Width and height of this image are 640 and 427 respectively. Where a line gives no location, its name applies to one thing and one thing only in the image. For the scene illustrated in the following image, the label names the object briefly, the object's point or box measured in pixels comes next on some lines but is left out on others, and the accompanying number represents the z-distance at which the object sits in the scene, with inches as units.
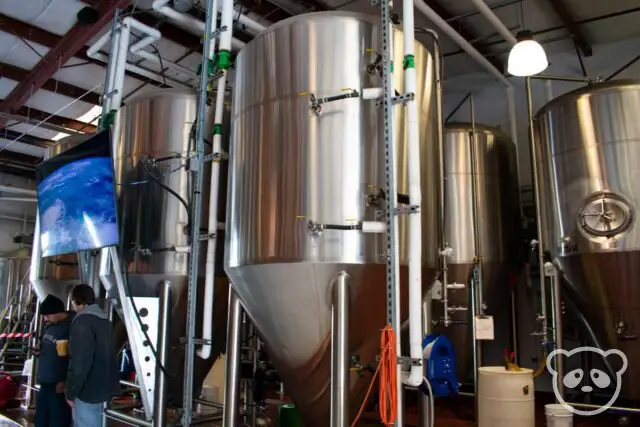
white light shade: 147.8
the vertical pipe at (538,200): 161.2
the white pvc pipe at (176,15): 169.9
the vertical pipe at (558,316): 154.2
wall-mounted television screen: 137.3
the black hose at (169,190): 140.8
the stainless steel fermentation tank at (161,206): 143.2
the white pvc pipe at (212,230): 126.2
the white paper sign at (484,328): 161.2
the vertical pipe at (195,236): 116.7
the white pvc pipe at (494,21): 179.2
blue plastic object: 113.9
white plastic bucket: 132.6
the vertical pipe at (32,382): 212.7
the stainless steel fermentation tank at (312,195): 95.9
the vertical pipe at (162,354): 134.0
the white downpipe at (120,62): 175.2
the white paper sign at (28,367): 221.8
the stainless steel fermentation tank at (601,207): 141.6
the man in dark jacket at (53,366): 143.9
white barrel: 138.9
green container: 138.1
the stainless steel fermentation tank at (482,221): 189.6
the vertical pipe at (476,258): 181.3
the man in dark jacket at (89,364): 127.1
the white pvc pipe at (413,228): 87.4
